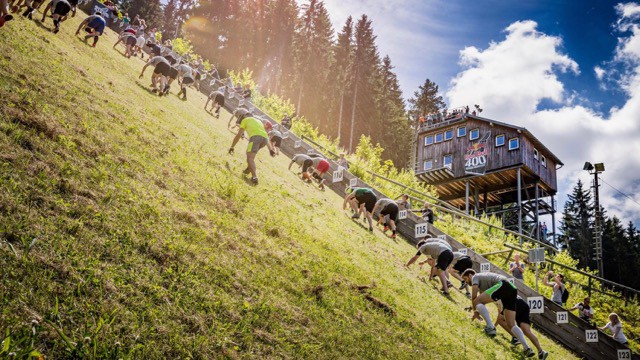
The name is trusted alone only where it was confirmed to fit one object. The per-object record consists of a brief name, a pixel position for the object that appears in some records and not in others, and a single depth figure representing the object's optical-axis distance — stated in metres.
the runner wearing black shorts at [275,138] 18.35
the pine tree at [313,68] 60.34
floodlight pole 28.78
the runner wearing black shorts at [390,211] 14.78
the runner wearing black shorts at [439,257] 11.36
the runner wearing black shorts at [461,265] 12.81
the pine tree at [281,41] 60.25
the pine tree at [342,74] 58.13
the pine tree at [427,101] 64.31
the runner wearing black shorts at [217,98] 20.19
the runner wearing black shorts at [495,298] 8.98
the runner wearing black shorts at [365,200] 14.39
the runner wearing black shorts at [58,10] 15.30
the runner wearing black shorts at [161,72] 16.30
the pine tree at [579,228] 59.88
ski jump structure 13.04
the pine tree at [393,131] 59.22
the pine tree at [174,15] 64.29
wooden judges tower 37.69
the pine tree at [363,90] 57.34
